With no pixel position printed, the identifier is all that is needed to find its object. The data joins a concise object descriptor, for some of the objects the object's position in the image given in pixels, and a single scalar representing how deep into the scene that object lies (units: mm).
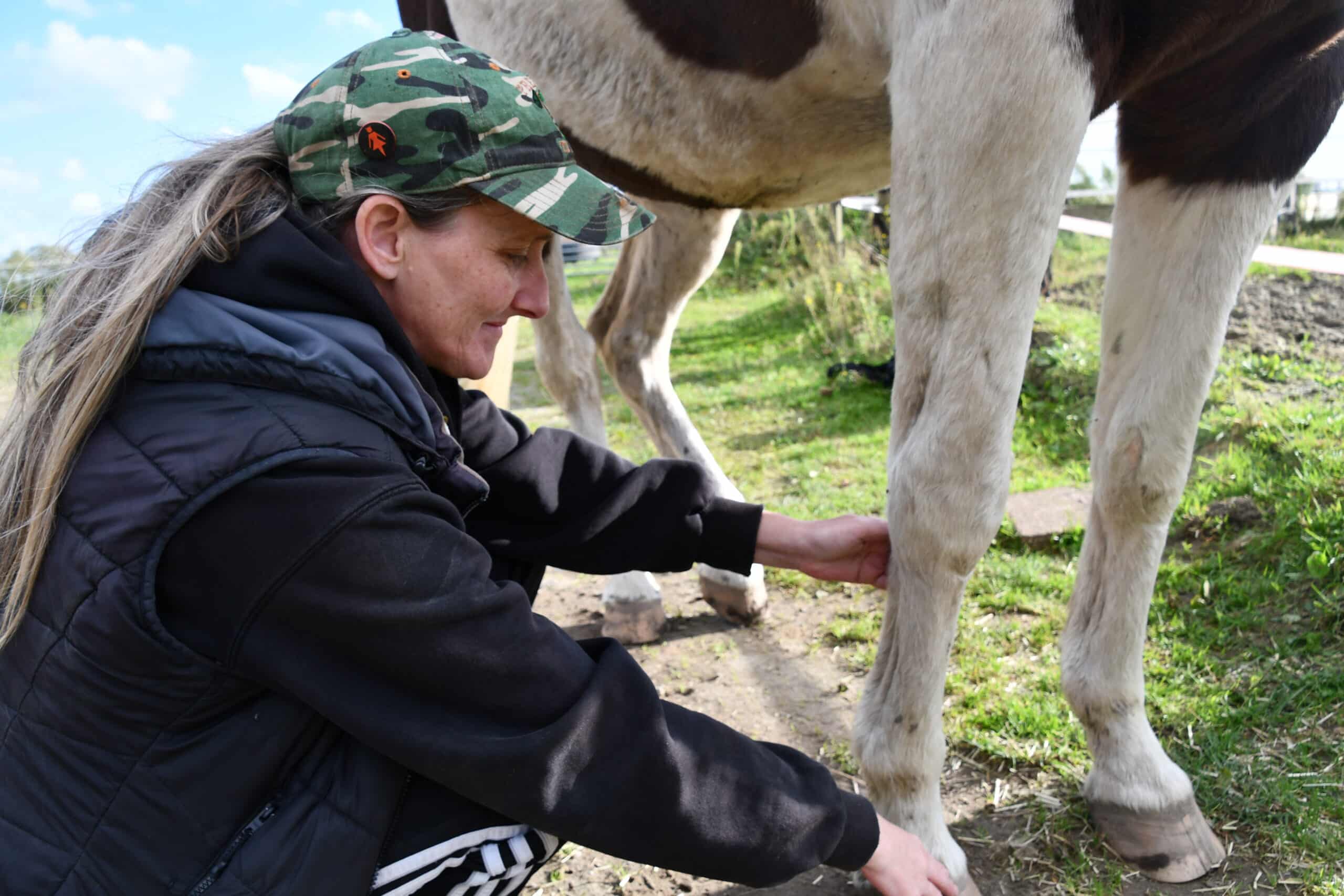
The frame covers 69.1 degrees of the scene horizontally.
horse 1430
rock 3104
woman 1041
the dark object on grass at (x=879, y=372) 5199
